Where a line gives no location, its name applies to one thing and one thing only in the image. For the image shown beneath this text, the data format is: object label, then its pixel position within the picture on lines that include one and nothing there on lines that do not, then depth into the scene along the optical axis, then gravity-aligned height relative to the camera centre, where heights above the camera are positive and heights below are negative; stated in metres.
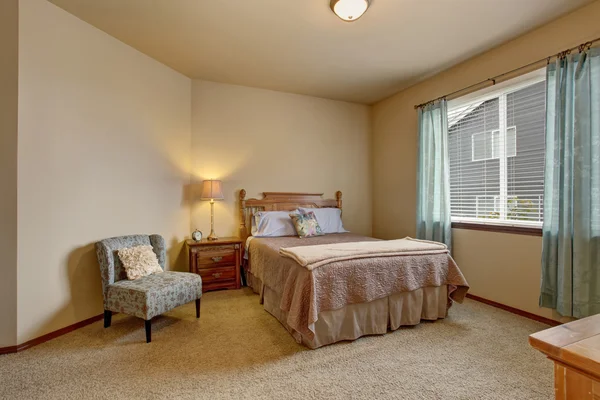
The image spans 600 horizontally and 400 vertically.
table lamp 3.73 +0.09
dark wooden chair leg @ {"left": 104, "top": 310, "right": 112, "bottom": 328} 2.60 -1.08
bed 2.21 -0.79
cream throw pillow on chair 2.65 -0.60
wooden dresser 0.64 -0.36
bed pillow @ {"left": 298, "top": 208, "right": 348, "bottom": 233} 4.25 -0.30
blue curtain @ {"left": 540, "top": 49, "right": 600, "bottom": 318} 2.33 +0.10
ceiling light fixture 2.30 +1.55
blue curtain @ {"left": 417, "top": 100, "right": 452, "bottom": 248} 3.58 +0.30
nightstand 3.52 -0.79
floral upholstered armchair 2.34 -0.77
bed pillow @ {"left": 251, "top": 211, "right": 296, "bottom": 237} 3.89 -0.35
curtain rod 2.41 +1.30
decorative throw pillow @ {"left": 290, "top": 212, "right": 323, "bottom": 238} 3.84 -0.35
